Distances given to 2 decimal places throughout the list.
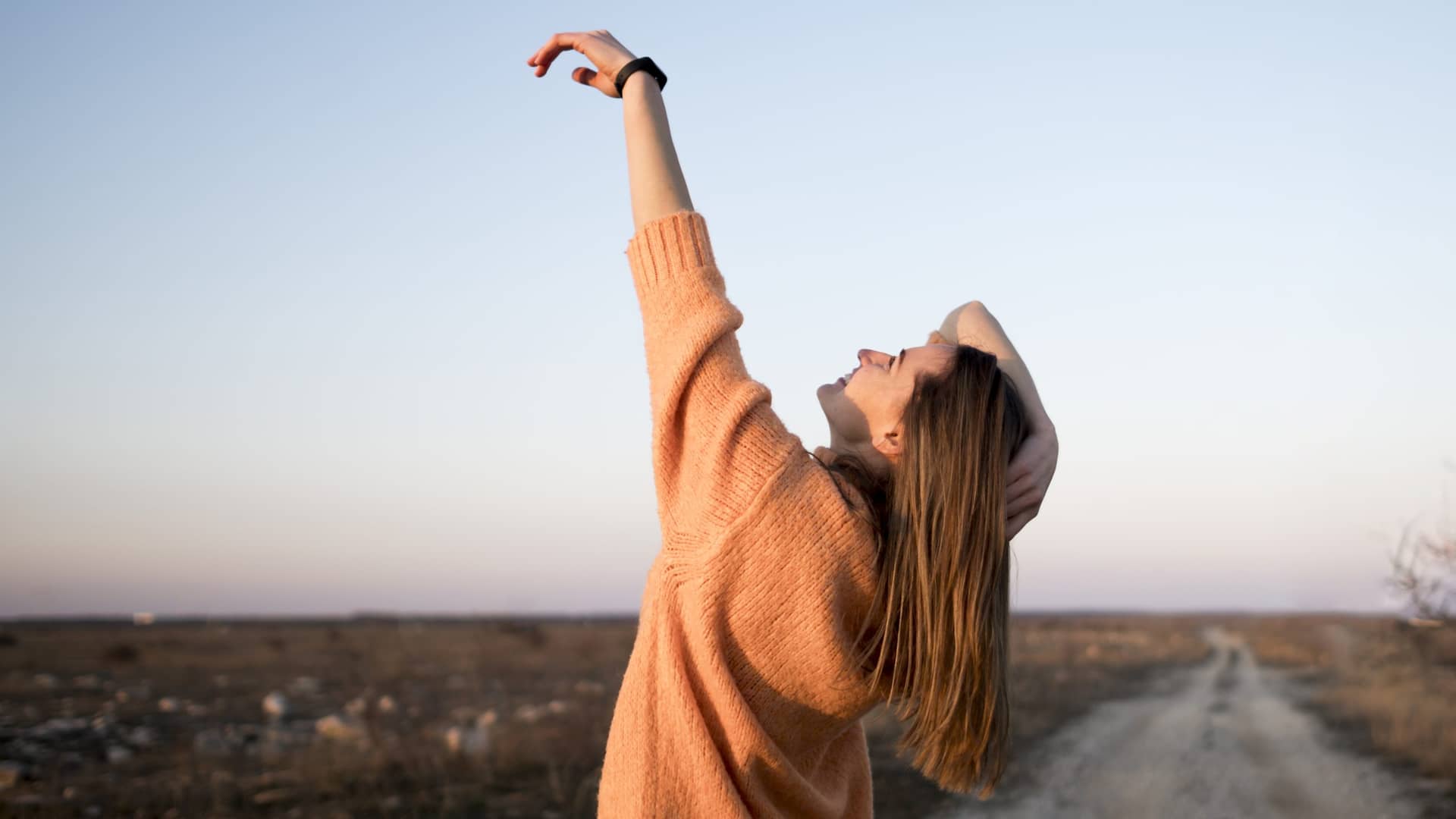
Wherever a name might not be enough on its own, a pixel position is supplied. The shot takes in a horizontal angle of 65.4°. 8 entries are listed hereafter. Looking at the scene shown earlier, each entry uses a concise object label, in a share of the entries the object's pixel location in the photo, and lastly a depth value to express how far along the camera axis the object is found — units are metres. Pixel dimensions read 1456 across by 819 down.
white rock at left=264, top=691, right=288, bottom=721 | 18.38
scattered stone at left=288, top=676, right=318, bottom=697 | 22.88
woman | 1.67
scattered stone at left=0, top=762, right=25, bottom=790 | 11.34
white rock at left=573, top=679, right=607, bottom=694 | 21.08
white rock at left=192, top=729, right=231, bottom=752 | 13.64
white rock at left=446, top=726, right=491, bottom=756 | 11.69
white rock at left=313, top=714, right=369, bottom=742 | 14.02
